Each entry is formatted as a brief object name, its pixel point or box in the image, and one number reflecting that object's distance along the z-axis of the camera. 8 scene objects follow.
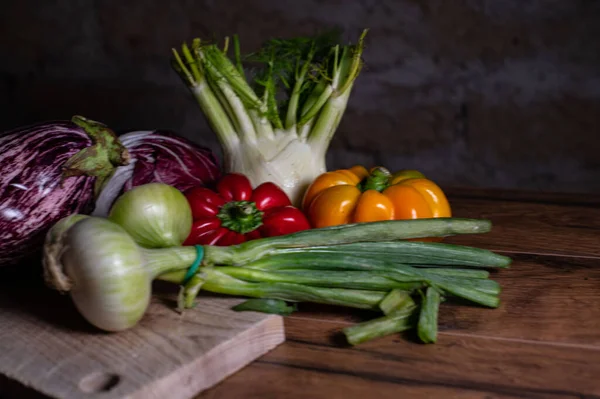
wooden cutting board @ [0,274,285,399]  0.89
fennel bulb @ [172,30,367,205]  1.62
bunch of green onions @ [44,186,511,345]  0.97
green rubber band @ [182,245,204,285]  1.09
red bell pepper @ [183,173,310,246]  1.39
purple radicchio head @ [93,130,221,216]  1.39
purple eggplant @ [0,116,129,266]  1.25
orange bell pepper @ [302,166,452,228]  1.42
